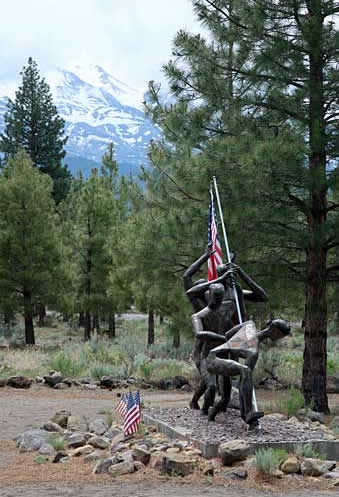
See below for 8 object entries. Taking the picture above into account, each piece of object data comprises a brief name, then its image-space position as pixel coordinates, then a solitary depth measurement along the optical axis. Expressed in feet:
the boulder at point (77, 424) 39.32
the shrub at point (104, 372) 66.44
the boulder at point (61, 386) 60.08
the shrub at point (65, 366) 67.15
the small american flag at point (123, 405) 38.13
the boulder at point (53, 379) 60.80
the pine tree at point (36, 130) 162.61
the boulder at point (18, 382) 59.82
